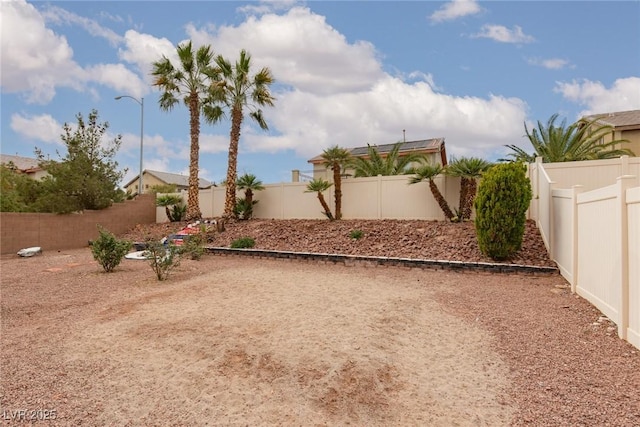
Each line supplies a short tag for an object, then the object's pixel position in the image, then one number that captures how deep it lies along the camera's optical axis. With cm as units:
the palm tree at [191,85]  1722
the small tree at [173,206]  1919
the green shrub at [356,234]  1180
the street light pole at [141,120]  2156
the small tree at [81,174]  1611
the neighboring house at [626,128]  1812
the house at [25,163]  3153
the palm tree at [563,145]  1409
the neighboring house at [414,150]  2288
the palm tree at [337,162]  1402
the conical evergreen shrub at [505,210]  848
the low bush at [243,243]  1232
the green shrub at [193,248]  979
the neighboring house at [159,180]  5066
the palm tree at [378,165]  1623
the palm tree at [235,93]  1652
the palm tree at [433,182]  1230
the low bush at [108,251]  873
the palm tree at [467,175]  1121
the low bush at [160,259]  775
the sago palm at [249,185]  1652
